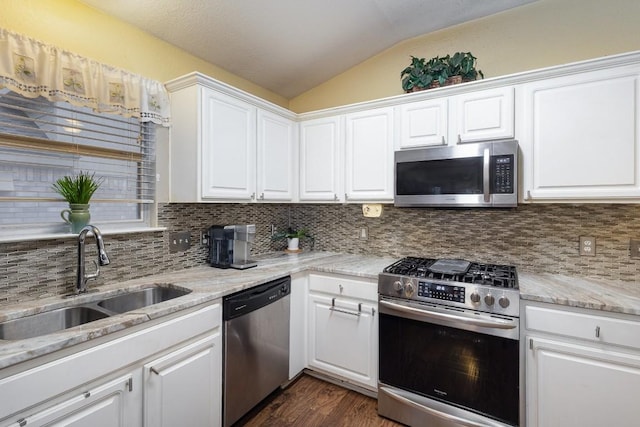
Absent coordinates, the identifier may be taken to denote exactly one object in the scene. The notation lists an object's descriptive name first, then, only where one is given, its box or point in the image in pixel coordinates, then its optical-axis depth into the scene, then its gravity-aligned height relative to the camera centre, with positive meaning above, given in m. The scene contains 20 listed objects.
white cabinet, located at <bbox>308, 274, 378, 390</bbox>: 2.10 -0.85
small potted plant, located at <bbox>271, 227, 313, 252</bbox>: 2.97 -0.25
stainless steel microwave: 1.88 +0.25
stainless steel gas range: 1.65 -0.78
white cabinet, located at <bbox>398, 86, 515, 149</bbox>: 1.94 +0.64
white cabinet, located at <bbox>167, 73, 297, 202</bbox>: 1.94 +0.48
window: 1.49 +0.29
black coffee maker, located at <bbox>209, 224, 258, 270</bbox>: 2.19 -0.25
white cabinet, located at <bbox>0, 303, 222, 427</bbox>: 1.02 -0.68
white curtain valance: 1.43 +0.71
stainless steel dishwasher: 1.74 -0.83
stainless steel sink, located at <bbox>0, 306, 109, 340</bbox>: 1.31 -0.52
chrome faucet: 1.51 -0.23
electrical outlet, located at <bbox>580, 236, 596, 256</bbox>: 1.96 -0.22
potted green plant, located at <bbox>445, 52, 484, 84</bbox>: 2.13 +1.02
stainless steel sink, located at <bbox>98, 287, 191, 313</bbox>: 1.67 -0.50
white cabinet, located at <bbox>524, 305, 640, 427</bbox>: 1.46 -0.79
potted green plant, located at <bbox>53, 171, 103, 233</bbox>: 1.59 +0.08
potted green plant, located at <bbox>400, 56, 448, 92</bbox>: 2.19 +1.02
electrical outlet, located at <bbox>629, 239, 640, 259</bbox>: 1.86 -0.22
